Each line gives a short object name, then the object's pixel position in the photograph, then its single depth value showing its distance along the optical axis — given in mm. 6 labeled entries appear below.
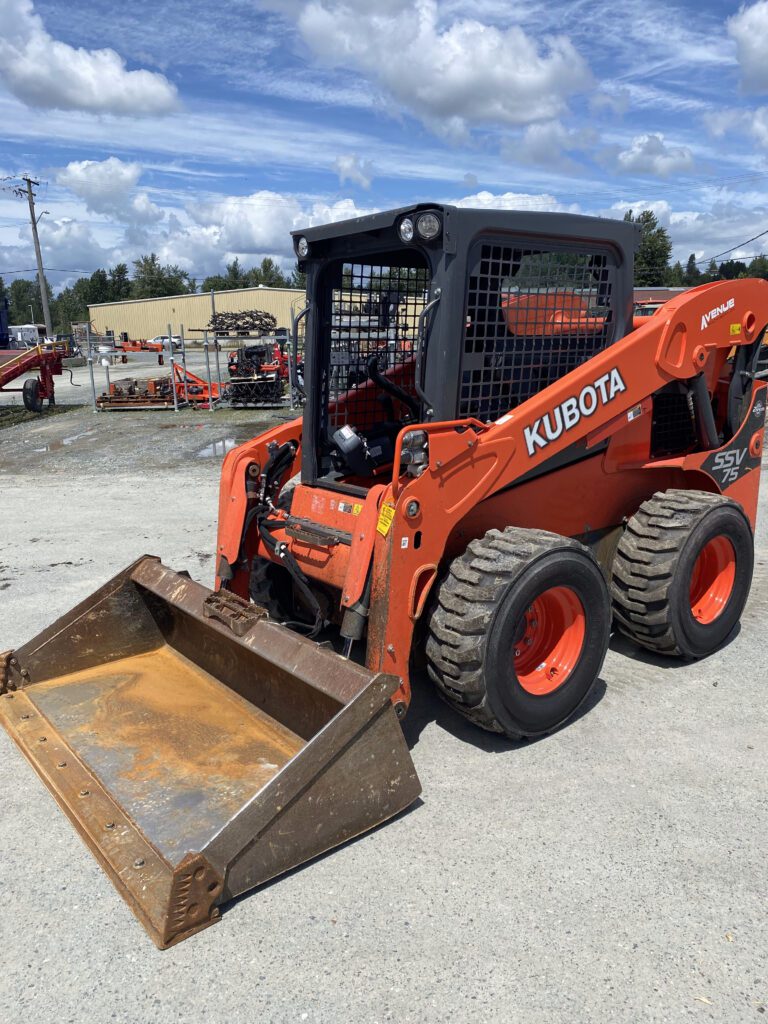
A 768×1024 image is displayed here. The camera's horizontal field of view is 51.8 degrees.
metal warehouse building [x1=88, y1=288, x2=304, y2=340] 62656
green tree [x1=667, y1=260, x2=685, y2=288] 67375
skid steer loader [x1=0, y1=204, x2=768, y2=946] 3014
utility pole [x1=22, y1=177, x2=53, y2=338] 43219
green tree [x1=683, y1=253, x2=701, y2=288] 72400
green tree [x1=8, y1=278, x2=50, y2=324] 124938
